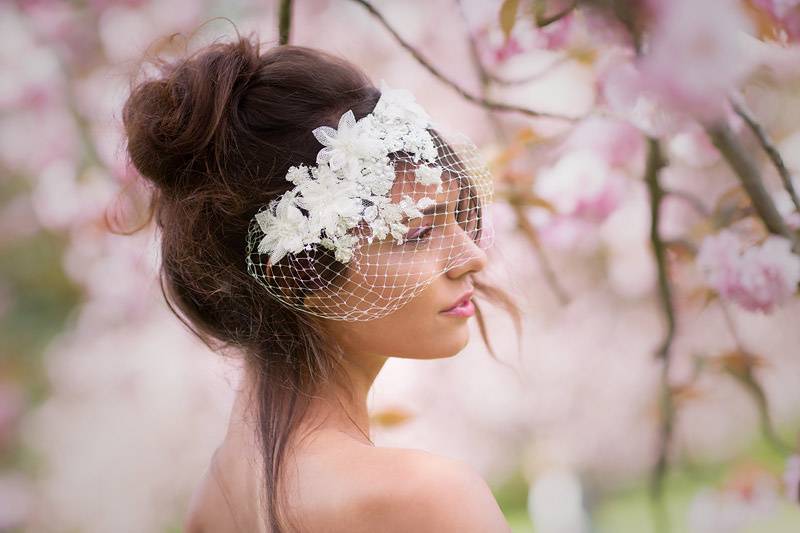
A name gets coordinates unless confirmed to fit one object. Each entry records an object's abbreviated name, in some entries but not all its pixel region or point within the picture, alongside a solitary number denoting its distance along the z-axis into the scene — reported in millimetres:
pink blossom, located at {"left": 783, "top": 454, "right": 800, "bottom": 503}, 1624
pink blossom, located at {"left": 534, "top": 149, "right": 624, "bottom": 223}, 1731
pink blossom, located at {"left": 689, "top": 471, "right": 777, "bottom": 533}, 1707
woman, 1288
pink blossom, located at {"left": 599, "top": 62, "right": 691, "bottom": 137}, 1533
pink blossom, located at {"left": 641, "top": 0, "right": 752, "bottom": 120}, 1381
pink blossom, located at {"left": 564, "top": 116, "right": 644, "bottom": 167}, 1719
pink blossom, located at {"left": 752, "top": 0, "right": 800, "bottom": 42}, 1434
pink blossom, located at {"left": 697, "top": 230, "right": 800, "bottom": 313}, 1554
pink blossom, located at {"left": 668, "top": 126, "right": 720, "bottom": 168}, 1655
